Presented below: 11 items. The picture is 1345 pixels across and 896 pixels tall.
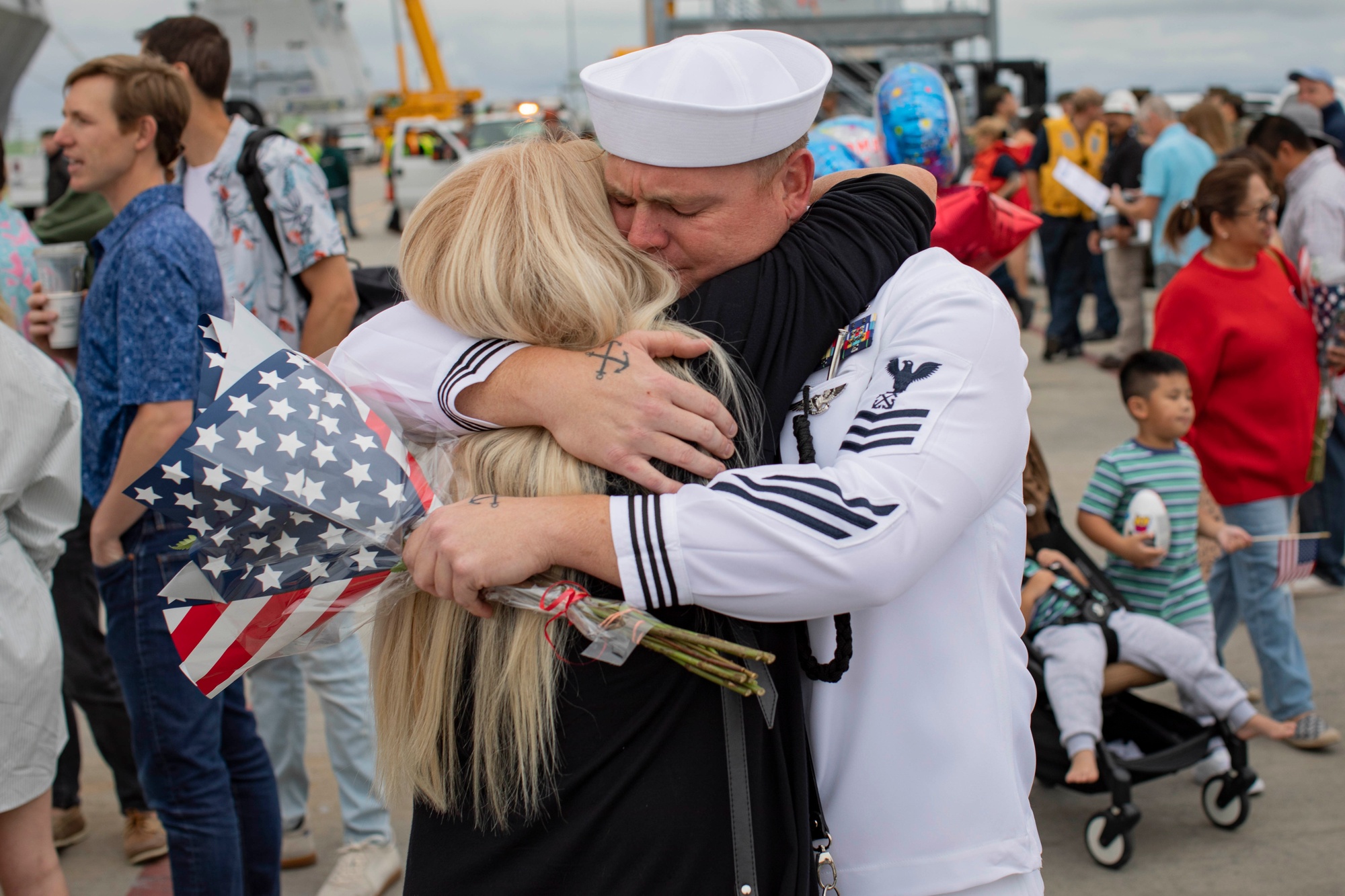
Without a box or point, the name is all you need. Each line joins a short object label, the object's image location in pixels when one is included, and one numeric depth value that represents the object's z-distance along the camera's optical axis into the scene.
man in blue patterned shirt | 2.62
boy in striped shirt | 3.75
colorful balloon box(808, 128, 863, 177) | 3.63
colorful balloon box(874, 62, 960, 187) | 3.75
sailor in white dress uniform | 1.33
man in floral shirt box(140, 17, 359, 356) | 3.37
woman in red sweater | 3.92
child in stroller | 3.35
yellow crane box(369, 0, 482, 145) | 48.00
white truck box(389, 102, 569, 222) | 19.08
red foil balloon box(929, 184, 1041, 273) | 3.14
